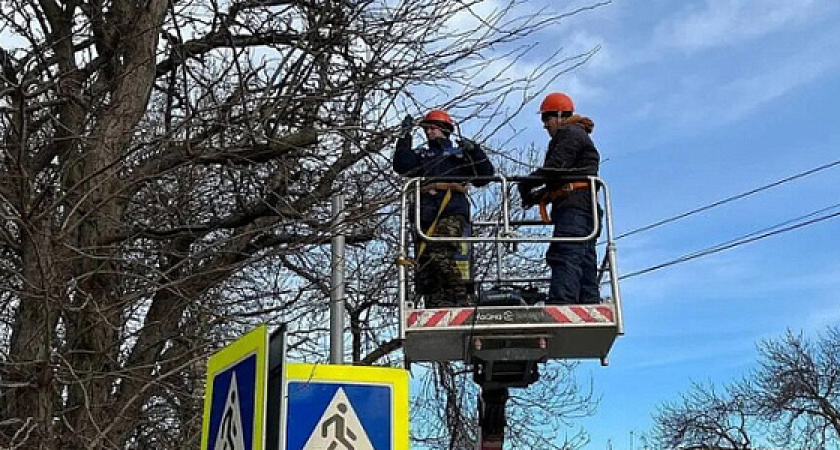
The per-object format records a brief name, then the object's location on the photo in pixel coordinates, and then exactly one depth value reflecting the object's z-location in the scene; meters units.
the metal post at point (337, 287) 4.44
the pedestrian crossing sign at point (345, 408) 3.54
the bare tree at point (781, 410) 33.00
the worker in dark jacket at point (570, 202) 6.78
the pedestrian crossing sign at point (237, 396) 2.79
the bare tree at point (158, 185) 5.80
